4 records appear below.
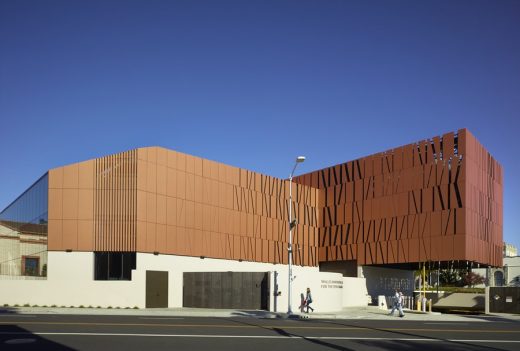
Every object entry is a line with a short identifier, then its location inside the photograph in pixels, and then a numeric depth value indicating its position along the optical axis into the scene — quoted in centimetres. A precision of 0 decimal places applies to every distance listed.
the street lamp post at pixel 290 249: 3198
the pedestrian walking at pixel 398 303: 3623
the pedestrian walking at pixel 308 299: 3581
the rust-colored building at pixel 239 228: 4197
